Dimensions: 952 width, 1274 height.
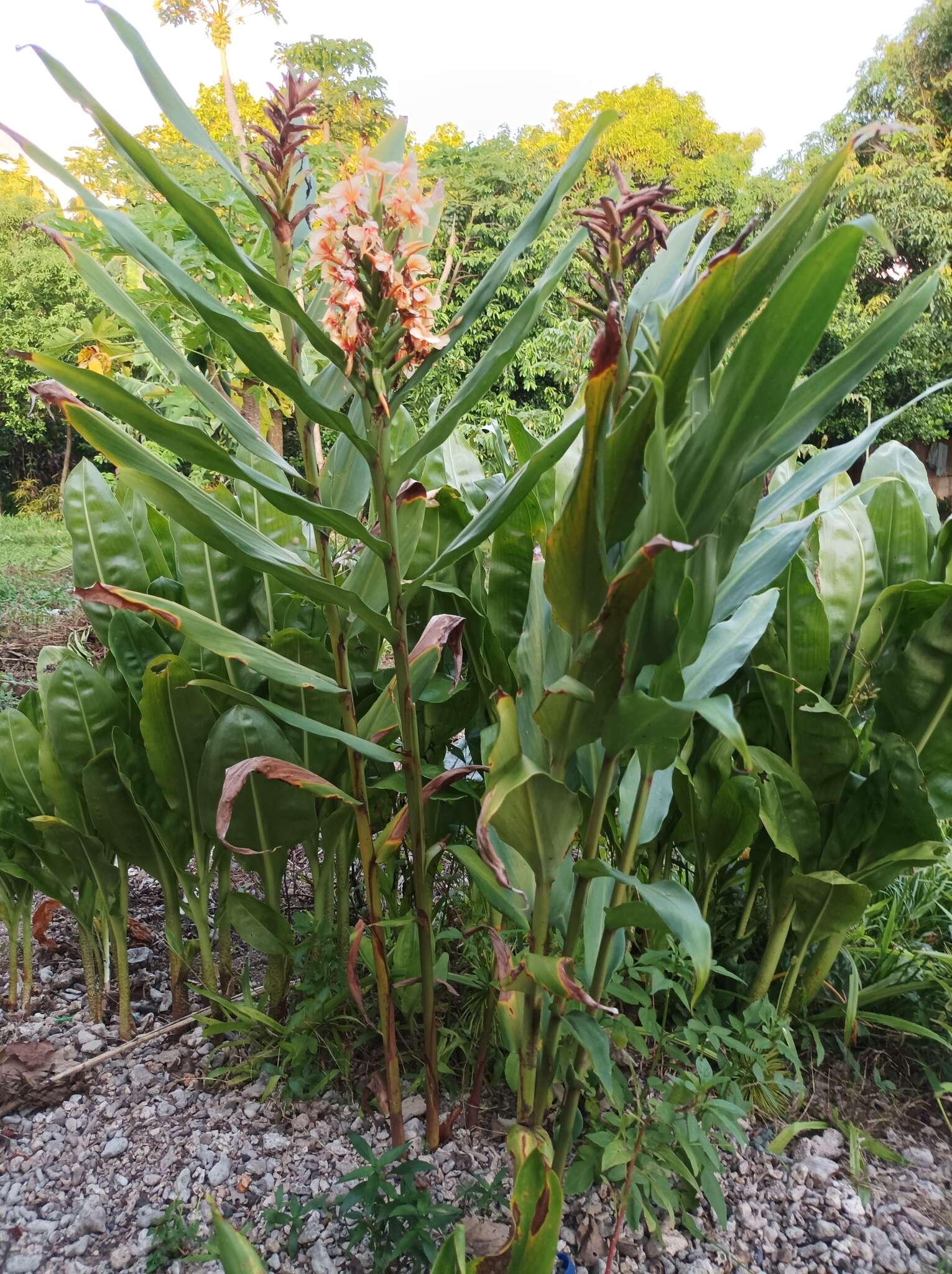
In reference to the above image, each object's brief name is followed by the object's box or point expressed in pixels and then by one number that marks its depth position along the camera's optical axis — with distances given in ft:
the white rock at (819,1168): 3.63
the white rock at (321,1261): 3.04
